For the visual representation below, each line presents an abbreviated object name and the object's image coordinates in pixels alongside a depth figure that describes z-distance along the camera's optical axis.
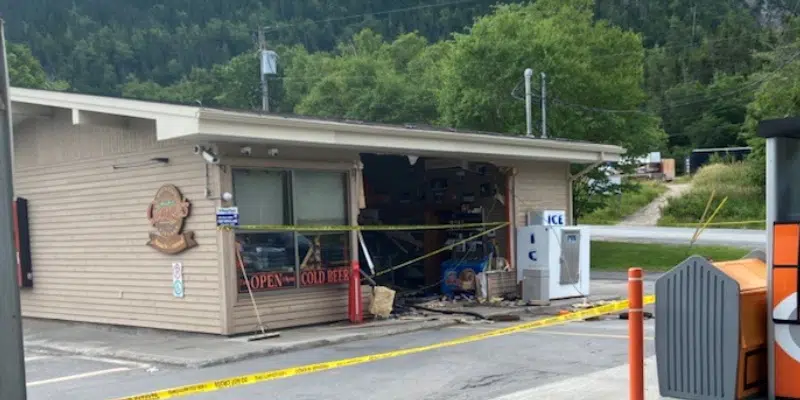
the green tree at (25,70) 59.88
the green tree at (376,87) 49.97
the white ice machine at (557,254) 16.06
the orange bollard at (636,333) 5.61
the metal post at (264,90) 29.64
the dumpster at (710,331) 5.64
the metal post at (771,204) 5.70
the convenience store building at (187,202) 11.84
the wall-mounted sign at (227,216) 11.70
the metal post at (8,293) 3.27
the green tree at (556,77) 31.00
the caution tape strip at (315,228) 12.22
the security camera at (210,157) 11.70
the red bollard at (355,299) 13.29
